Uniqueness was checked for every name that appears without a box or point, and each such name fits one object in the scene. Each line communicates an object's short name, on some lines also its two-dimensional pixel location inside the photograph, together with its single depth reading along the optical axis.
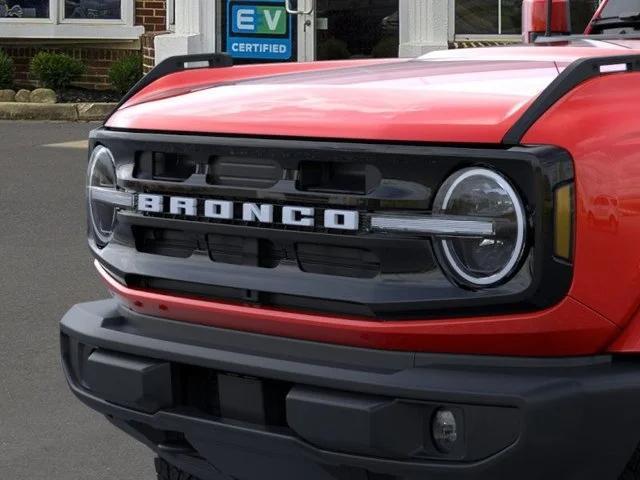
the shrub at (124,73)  17.58
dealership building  16.44
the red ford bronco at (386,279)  2.80
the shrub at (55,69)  17.53
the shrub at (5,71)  17.67
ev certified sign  17.06
